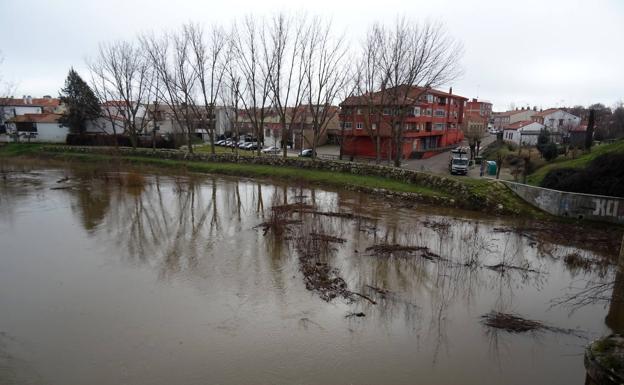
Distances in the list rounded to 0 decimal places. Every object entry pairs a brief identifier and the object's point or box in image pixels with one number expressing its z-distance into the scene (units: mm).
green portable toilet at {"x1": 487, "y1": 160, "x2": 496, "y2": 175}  31562
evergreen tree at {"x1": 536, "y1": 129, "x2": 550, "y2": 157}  40562
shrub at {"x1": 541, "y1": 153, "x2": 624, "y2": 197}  16344
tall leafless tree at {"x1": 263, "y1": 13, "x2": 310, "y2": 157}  32438
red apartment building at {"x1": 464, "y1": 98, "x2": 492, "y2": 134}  76825
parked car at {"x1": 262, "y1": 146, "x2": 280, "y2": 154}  46681
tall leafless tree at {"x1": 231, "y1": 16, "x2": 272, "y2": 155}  33625
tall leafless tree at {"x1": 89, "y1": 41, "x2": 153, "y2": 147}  41656
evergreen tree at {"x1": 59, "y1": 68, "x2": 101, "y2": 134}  47781
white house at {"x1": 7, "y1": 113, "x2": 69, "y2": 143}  50938
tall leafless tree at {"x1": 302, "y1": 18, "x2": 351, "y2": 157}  32500
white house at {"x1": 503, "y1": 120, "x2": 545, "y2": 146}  56344
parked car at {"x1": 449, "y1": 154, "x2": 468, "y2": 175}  32359
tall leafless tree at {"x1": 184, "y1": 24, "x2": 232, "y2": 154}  36875
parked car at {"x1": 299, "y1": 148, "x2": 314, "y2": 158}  44775
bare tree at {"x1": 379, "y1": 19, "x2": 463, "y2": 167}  27234
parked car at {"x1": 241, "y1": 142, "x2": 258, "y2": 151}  51956
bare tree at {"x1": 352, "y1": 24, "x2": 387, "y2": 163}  28741
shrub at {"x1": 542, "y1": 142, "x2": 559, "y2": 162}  30078
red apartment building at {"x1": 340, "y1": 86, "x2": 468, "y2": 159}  30688
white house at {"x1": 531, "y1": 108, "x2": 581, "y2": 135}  72188
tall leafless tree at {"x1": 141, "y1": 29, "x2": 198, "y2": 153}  37750
